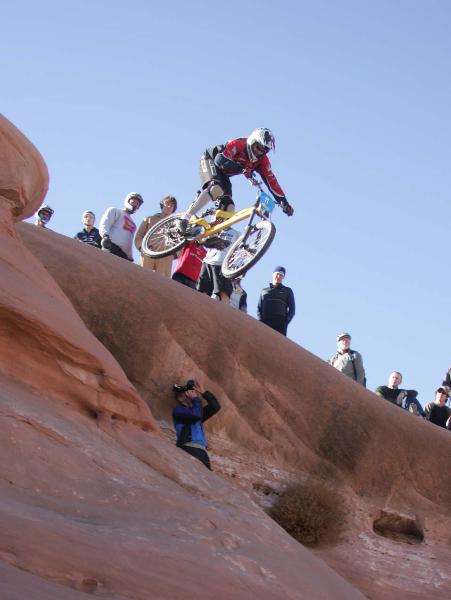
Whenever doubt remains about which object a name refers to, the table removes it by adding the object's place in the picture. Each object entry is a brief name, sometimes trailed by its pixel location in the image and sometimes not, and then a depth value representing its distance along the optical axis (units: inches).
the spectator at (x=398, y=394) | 551.5
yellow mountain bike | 508.1
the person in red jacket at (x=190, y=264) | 542.3
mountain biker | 547.5
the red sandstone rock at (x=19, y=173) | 364.5
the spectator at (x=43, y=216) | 533.0
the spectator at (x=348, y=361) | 553.3
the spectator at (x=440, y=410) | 548.7
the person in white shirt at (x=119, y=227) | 544.1
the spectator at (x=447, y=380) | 579.5
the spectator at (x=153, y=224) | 590.9
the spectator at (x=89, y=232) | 562.3
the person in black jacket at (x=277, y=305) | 549.0
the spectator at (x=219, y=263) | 545.3
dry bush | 418.3
